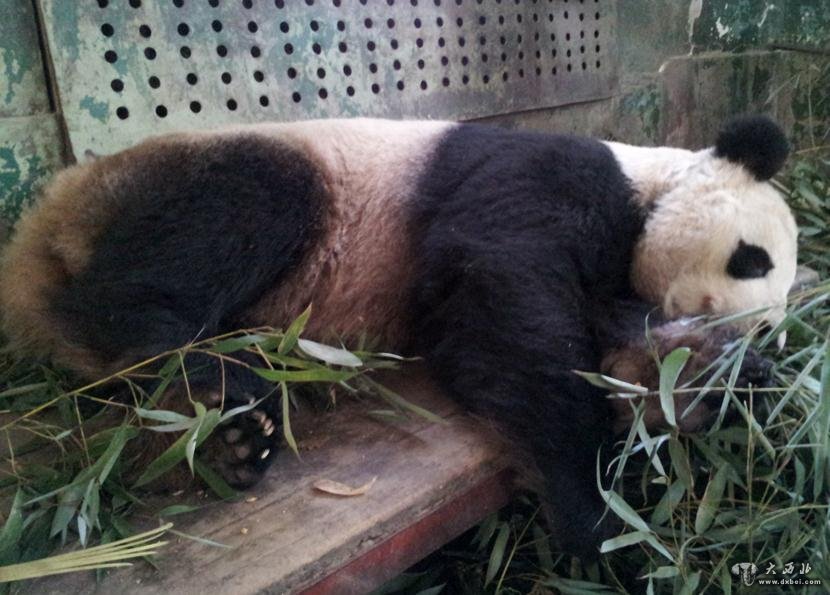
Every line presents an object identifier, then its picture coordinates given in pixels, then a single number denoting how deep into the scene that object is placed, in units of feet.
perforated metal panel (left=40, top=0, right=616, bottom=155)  5.04
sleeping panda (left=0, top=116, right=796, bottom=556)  4.00
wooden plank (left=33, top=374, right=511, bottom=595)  3.02
